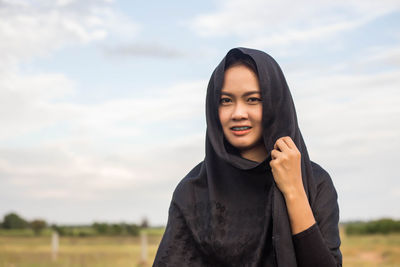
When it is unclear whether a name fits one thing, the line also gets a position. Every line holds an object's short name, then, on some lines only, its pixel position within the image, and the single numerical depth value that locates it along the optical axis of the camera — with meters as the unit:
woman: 2.68
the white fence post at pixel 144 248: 24.82
